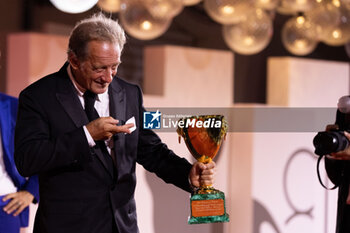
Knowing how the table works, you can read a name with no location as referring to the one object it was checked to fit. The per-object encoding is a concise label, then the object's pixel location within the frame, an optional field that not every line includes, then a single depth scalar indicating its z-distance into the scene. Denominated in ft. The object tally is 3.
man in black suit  29.39
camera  30.36
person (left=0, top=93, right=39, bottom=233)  31.82
